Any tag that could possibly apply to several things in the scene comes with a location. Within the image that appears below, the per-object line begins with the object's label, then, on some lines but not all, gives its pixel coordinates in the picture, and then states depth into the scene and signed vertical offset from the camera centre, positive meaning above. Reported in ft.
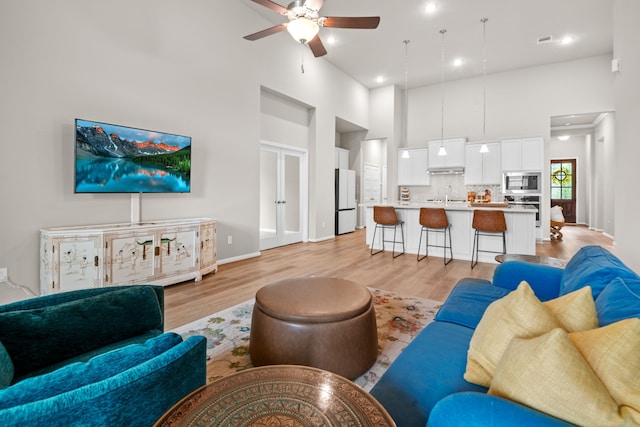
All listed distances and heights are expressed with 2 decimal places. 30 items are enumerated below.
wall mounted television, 10.70 +1.80
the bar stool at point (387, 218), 18.04 -0.70
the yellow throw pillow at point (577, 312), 3.47 -1.23
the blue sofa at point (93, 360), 2.33 -1.59
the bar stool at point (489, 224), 15.16 -0.89
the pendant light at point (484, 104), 25.36 +8.56
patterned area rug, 6.65 -3.38
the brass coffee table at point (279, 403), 2.67 -1.87
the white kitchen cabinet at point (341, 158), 27.72 +4.46
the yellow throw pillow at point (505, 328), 3.35 -1.37
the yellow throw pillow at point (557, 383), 2.35 -1.47
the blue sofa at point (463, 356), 2.55 -1.96
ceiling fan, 10.82 +6.80
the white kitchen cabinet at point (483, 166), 24.23 +3.26
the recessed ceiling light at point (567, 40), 19.81 +10.84
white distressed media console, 9.50 -1.68
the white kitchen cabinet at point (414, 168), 27.55 +3.48
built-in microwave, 22.86 +1.78
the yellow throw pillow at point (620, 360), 2.34 -1.27
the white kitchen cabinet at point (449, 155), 25.62 +4.36
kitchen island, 16.02 -1.54
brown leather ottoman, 5.77 -2.43
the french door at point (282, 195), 19.77 +0.74
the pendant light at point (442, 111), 25.45 +8.44
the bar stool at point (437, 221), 16.58 -0.83
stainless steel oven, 23.07 +0.45
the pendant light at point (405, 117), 29.25 +8.50
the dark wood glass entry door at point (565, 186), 34.55 +2.25
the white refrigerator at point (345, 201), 26.18 +0.44
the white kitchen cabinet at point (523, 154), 22.67 +3.90
